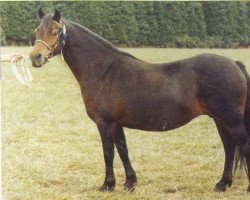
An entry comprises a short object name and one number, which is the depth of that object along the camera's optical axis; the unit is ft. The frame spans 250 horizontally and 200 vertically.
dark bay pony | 14.32
